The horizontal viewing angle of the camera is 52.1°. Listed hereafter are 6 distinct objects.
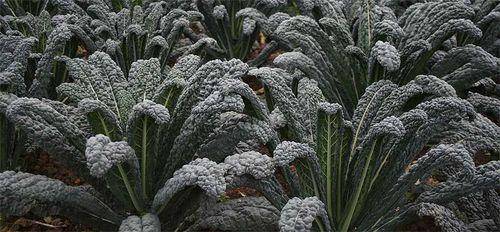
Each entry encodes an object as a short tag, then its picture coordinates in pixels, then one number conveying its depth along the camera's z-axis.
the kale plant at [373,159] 2.07
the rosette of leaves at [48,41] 2.76
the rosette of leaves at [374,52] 2.88
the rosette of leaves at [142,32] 3.30
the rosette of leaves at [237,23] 3.63
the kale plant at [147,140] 2.00
